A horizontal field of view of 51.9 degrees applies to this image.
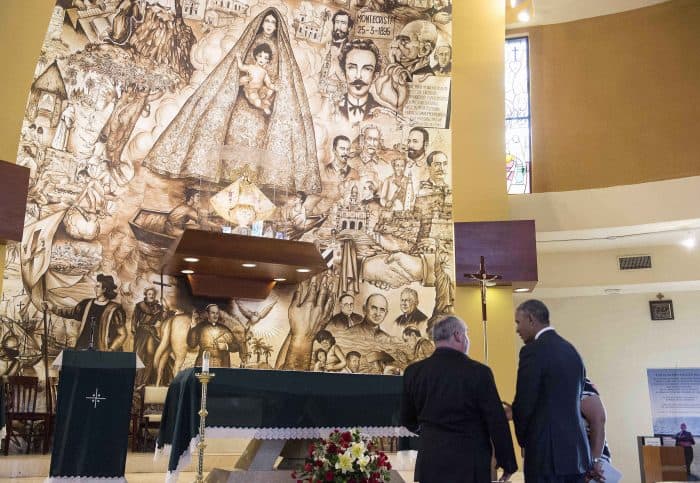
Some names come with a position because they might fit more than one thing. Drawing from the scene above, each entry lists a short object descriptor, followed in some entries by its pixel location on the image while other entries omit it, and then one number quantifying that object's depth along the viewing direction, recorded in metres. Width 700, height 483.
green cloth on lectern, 6.32
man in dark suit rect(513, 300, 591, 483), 3.74
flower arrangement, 4.84
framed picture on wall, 13.59
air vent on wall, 12.88
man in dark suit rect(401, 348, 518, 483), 3.82
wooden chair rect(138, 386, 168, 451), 8.93
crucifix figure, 8.52
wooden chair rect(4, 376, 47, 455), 8.33
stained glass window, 12.48
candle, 4.97
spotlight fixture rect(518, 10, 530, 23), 11.66
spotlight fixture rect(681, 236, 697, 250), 12.09
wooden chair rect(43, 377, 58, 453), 8.39
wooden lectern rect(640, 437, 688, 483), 11.48
